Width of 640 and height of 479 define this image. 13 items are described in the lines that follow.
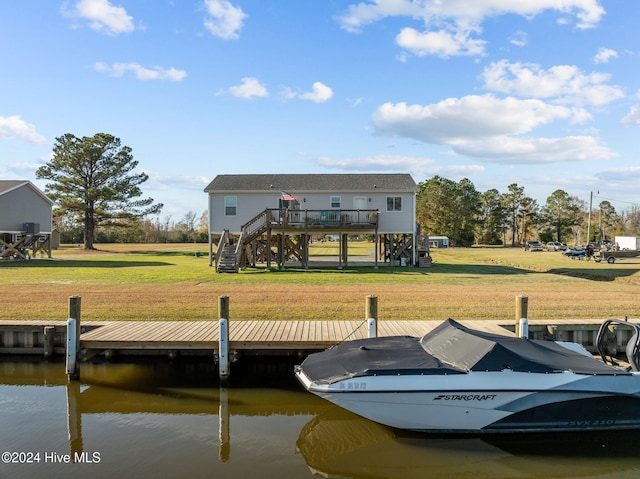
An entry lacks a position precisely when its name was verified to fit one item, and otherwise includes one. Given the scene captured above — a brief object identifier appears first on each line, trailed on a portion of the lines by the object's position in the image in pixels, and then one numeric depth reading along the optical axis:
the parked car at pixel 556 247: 63.22
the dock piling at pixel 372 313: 9.91
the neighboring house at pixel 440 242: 70.06
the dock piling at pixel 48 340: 10.59
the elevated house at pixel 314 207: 31.03
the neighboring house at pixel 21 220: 37.94
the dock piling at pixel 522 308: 10.12
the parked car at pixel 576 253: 44.81
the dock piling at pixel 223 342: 9.46
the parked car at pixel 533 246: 62.25
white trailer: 47.12
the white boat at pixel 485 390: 7.15
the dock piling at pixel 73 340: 9.48
